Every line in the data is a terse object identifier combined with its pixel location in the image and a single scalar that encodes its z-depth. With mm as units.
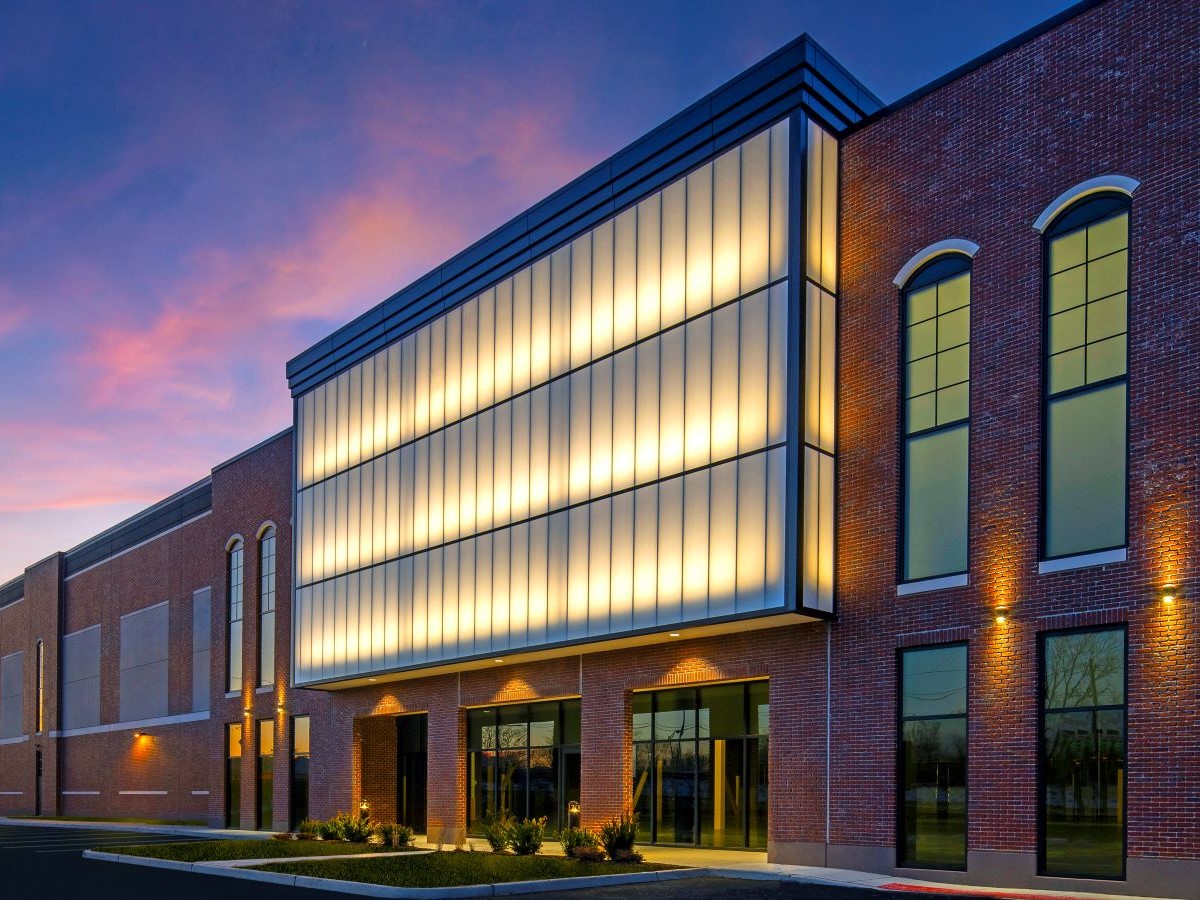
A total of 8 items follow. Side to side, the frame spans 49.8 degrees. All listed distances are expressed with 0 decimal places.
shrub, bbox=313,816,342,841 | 35062
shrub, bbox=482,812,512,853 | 29609
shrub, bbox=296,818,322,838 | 35906
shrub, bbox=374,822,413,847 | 33438
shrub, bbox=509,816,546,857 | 28719
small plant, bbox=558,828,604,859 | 26458
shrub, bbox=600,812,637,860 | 26141
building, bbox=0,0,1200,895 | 20750
